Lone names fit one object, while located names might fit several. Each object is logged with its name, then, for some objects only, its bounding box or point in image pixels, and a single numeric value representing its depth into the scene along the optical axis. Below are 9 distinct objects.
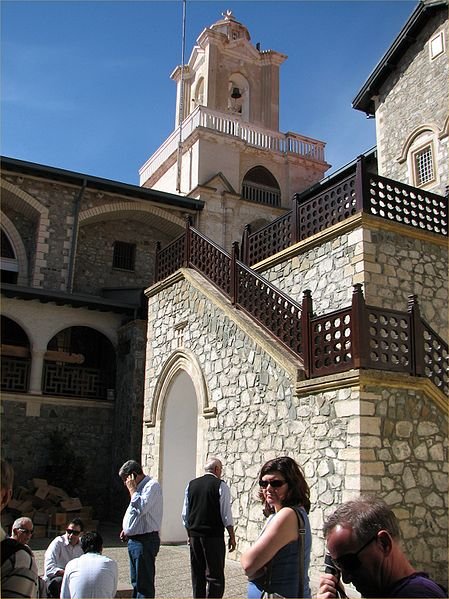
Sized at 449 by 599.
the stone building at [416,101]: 13.65
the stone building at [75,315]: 16.33
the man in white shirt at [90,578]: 4.47
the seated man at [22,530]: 5.51
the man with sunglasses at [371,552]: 2.10
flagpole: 22.08
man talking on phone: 5.98
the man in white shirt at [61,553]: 5.65
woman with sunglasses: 3.23
